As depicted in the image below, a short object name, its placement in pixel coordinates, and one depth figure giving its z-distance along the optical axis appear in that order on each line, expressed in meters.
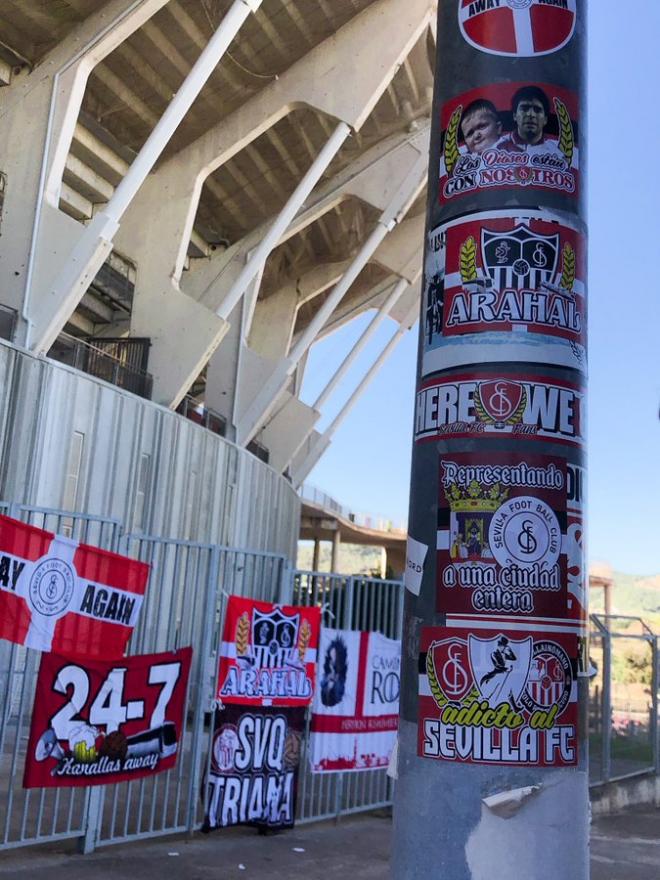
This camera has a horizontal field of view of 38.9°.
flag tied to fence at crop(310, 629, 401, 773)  9.22
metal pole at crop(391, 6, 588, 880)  3.95
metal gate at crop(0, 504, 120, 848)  6.63
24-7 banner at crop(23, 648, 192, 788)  6.86
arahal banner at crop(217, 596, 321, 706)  8.31
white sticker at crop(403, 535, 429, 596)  4.23
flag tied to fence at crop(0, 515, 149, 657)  6.59
